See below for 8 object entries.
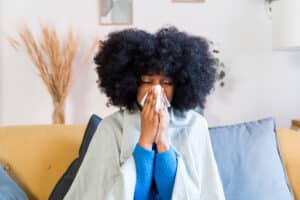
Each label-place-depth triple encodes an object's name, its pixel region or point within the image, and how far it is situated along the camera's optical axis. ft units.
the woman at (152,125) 9.13
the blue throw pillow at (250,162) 10.25
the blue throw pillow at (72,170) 10.29
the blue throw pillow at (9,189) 10.21
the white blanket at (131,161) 9.20
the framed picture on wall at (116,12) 14.12
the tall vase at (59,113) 13.66
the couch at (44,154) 10.77
